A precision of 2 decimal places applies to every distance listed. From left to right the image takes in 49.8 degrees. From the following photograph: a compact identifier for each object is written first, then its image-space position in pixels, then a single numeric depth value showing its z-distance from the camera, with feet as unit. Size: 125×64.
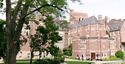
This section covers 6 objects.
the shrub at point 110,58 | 95.99
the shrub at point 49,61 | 50.25
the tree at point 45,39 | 47.71
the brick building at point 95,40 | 106.11
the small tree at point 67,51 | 110.64
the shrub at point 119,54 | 100.07
